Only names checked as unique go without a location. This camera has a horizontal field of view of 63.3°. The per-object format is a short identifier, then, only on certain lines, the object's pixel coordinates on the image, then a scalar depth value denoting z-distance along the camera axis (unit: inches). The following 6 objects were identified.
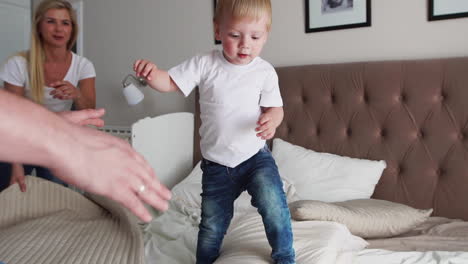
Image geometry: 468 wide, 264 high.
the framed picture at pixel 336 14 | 76.9
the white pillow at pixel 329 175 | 67.6
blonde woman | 70.8
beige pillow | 51.7
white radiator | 106.5
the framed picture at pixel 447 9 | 68.6
